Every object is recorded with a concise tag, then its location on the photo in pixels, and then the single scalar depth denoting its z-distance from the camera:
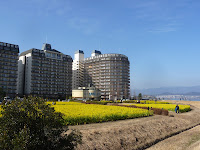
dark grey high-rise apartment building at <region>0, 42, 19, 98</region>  112.00
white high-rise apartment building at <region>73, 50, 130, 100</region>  160.75
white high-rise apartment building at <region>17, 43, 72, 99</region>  130.38
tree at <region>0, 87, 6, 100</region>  94.14
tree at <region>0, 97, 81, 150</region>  9.86
